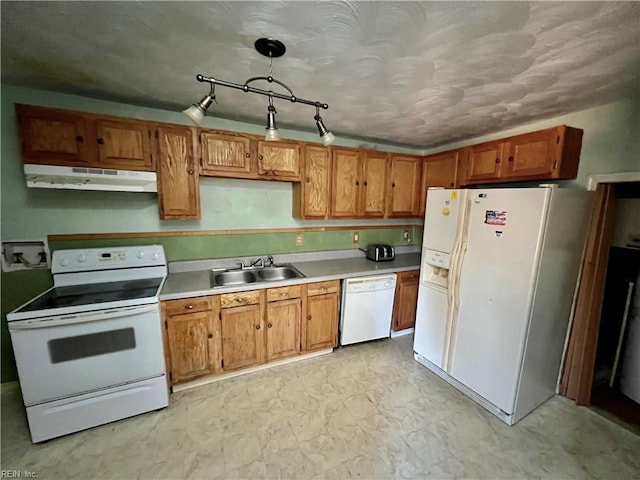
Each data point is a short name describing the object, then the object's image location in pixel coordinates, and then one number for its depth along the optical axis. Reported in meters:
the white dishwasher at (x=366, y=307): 2.74
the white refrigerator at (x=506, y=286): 1.83
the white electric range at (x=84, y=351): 1.65
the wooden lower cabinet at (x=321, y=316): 2.59
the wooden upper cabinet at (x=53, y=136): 1.78
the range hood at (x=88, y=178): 1.80
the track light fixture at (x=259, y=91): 1.26
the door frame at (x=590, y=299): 2.01
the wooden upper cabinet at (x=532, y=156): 2.02
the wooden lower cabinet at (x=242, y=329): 2.25
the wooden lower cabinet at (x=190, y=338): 2.07
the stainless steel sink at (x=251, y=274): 2.62
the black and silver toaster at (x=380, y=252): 3.23
